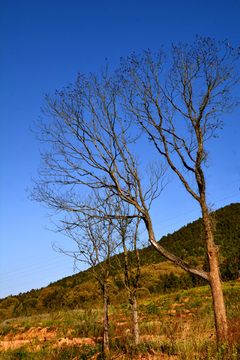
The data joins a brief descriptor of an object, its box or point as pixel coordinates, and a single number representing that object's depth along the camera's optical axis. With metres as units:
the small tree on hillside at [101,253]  8.09
